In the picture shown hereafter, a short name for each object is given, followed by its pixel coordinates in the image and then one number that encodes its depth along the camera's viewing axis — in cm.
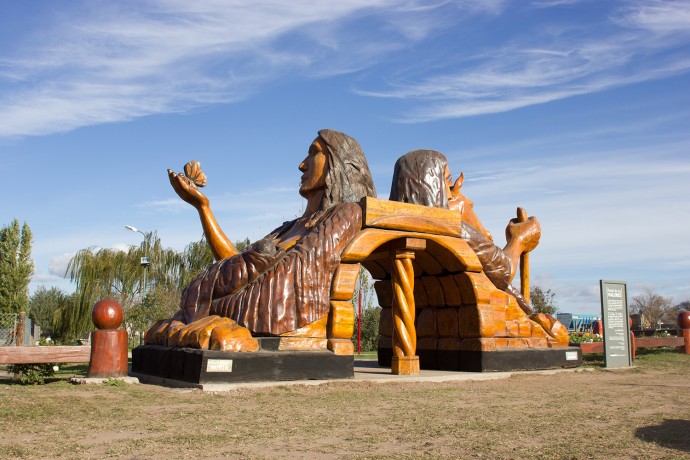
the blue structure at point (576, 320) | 3113
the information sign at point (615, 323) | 1130
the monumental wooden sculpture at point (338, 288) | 812
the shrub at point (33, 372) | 820
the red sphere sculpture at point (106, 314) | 823
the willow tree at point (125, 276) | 2436
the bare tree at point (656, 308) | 5044
